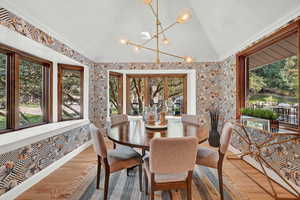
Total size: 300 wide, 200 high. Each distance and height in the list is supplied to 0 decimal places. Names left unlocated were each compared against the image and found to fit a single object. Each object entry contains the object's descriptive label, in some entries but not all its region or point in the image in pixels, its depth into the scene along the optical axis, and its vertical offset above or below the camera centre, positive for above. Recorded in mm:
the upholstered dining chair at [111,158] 1628 -670
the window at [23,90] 2178 +139
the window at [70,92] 3231 +148
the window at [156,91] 4668 +242
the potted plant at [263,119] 1977 -264
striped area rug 1807 -1131
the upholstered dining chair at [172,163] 1243 -531
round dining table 1528 -403
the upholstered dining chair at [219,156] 1713 -665
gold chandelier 1506 +812
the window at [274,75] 2026 +381
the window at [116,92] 4379 +196
